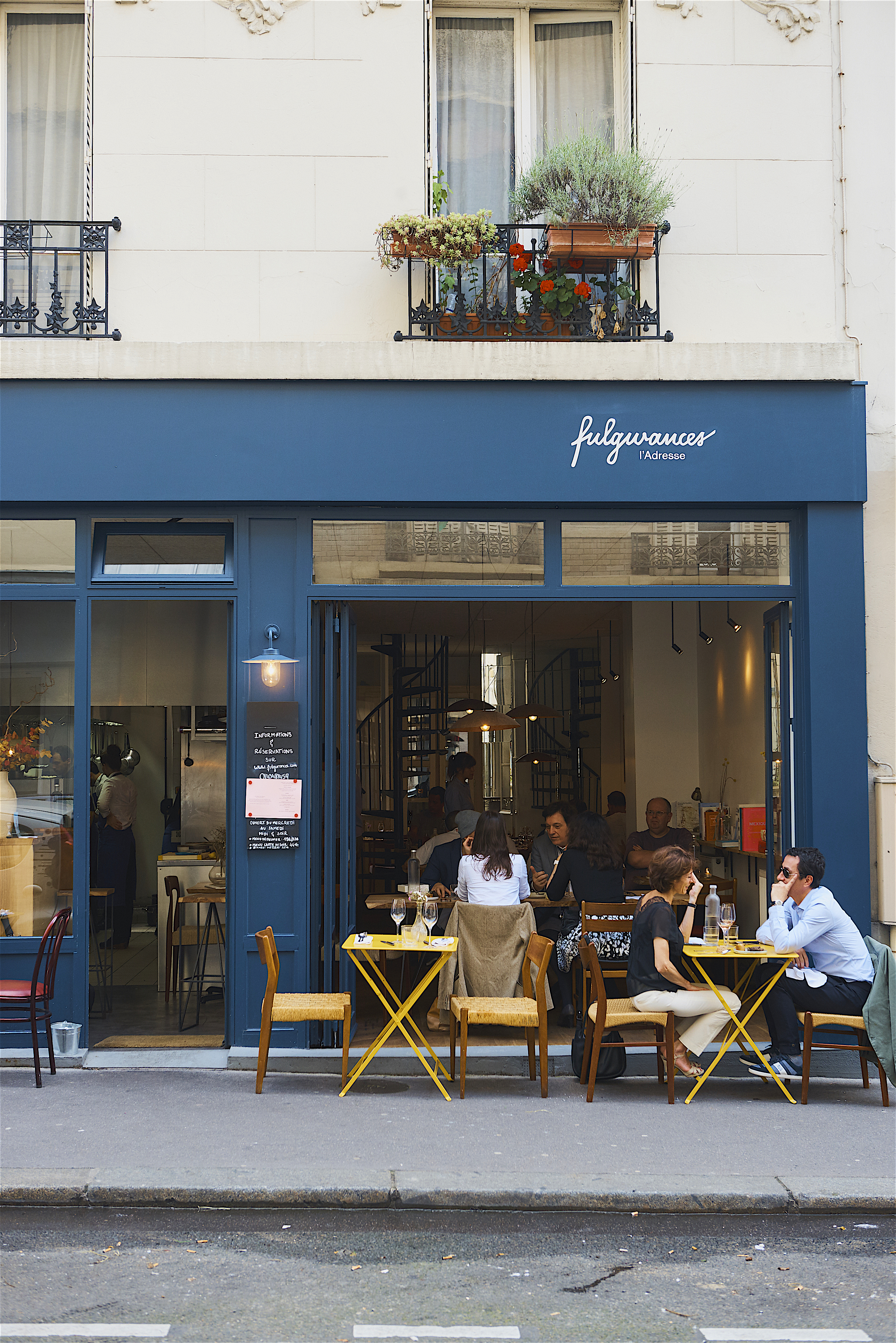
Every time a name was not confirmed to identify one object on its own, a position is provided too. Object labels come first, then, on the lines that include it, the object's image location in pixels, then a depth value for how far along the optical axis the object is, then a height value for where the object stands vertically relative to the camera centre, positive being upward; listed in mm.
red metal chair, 6754 -1444
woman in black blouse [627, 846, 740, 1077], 6566 -1286
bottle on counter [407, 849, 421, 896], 8188 -944
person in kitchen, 11234 -882
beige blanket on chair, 7516 -1322
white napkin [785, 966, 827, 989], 6695 -1356
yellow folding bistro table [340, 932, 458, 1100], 6520 -1315
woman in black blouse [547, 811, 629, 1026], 8219 -938
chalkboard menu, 7301 -81
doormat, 7504 -1948
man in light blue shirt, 6641 -1230
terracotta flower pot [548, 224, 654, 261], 7324 +3106
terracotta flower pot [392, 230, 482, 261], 7297 +3059
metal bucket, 7145 -1800
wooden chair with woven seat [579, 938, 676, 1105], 6398 -1550
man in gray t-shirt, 10109 -875
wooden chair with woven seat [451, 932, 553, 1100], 6527 -1512
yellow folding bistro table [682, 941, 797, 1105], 6520 -1207
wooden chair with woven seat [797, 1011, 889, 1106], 6508 -1581
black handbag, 6676 -1832
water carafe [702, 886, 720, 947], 6871 -1075
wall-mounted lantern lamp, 7242 +487
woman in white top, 7672 -858
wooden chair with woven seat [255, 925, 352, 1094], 6535 -1495
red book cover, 10023 -757
